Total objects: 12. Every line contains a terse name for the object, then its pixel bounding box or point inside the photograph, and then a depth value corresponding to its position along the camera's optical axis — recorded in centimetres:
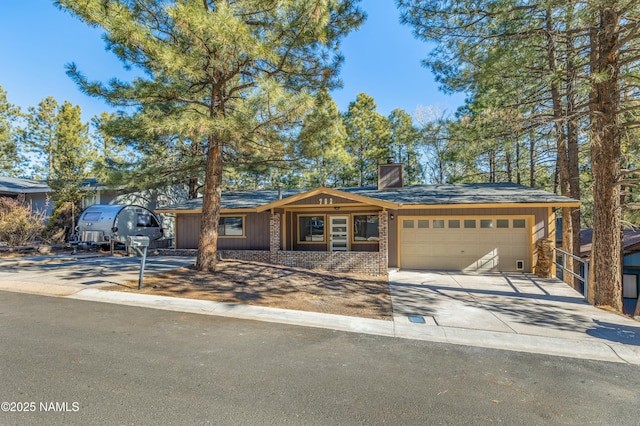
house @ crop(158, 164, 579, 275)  1103
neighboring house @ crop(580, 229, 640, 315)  1330
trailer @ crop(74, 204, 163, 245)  1468
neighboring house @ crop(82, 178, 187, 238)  1797
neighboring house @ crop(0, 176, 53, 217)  1927
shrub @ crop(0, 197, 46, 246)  1362
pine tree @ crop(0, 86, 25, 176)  2447
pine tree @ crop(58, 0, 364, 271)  674
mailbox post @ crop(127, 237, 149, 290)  737
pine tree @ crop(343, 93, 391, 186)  2328
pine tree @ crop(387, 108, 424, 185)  2356
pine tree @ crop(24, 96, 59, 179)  2616
